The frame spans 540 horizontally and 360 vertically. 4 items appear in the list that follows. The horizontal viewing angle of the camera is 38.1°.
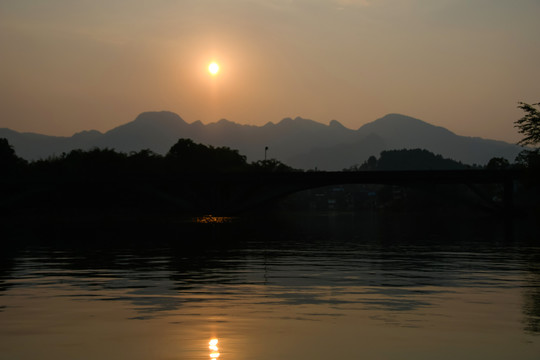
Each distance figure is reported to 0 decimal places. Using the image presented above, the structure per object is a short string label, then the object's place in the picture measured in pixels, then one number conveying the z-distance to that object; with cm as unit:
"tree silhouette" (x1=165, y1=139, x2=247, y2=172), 19125
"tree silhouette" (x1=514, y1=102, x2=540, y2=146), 10675
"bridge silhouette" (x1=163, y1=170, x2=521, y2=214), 11412
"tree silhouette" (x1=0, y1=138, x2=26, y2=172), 16712
